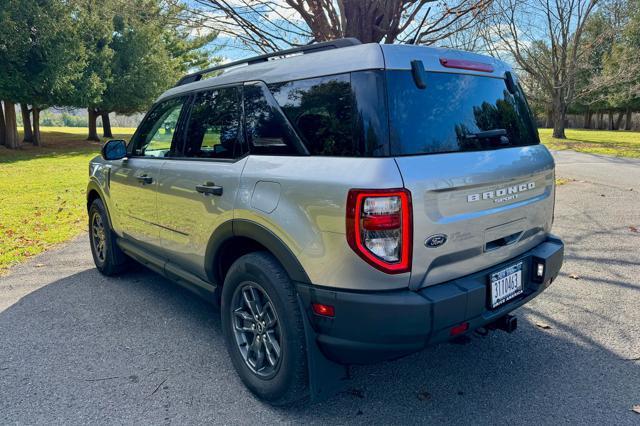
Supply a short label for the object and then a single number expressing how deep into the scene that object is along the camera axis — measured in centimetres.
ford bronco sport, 205
